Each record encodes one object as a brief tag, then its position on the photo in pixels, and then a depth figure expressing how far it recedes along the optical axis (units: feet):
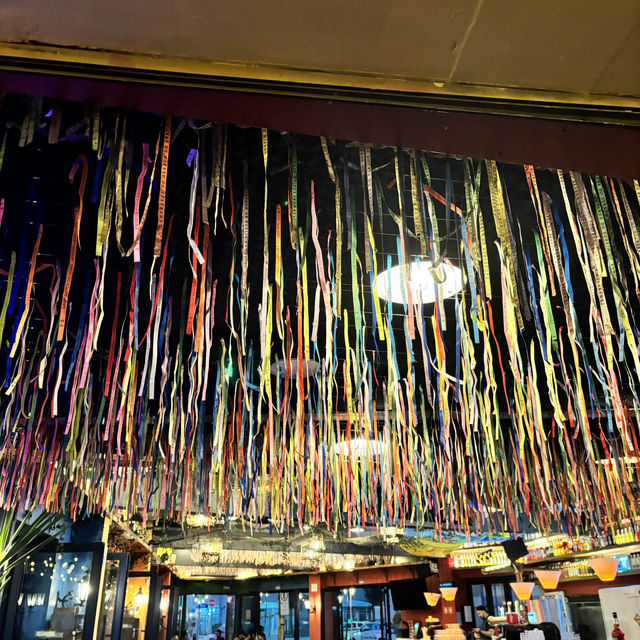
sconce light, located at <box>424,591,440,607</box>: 42.09
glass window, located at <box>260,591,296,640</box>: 61.62
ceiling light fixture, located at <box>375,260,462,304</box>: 8.77
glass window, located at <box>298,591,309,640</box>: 61.26
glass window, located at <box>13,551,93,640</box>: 22.52
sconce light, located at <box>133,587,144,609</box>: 41.57
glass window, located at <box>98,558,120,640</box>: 26.48
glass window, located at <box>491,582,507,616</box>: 41.42
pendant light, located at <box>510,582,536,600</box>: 24.75
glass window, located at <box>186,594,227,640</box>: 69.51
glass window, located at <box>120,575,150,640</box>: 39.99
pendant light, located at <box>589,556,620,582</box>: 24.14
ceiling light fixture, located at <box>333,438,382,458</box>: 12.55
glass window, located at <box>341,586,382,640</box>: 55.67
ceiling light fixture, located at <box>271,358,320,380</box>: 12.26
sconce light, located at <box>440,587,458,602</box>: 37.93
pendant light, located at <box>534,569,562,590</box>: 25.39
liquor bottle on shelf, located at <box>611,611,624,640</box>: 26.64
